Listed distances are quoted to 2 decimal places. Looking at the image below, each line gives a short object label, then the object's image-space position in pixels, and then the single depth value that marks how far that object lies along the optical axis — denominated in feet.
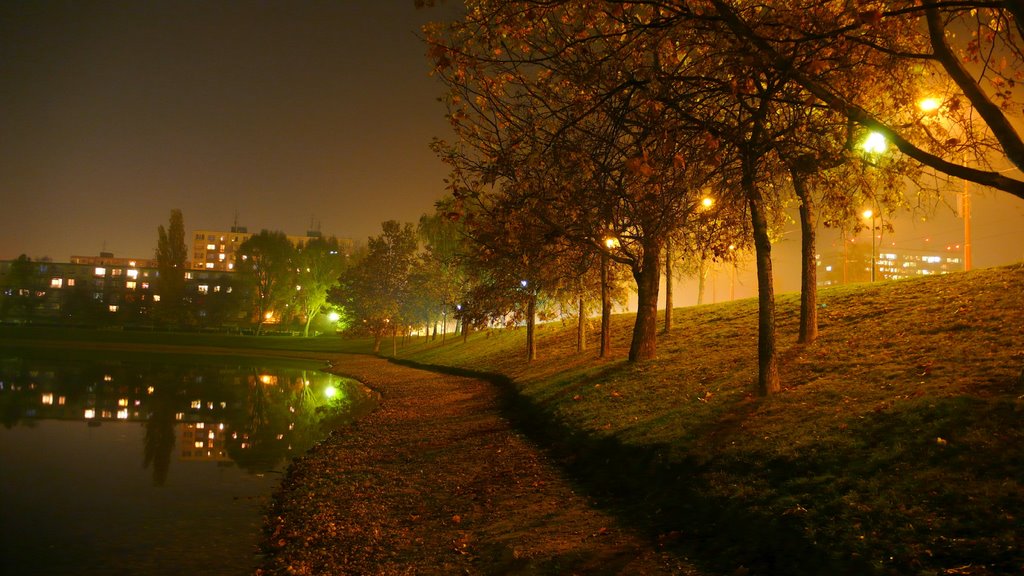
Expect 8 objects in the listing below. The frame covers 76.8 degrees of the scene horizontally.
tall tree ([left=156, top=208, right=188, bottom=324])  312.91
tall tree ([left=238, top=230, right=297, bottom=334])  335.67
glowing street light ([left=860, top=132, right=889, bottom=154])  36.96
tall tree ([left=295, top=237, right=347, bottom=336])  328.70
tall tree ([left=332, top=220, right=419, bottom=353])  215.72
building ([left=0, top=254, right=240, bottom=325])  327.06
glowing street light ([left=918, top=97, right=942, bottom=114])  35.94
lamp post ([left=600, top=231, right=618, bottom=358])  92.99
